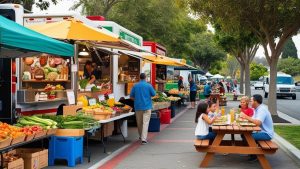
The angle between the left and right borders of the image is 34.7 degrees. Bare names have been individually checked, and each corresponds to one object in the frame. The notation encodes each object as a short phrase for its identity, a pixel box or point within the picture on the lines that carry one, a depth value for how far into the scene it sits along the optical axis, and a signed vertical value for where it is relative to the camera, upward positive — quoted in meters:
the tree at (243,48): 33.06 +2.92
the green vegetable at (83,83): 13.80 +0.03
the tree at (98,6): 36.53 +6.02
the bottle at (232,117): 10.37 -0.73
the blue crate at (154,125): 15.54 -1.34
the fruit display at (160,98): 18.31 -0.55
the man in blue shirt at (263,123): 9.69 -0.80
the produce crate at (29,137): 7.87 -0.88
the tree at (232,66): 139.64 +5.22
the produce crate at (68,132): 9.33 -0.94
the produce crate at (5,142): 6.99 -0.86
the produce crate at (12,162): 7.50 -1.24
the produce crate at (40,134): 8.22 -0.87
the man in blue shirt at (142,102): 12.88 -0.49
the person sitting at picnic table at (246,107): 11.16 -0.57
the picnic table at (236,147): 9.22 -1.23
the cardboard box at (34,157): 8.21 -1.28
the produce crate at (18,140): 7.41 -0.88
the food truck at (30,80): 10.30 +0.11
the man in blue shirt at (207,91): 29.72 -0.46
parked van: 43.22 -0.32
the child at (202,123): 9.93 -0.82
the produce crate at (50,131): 8.80 -0.88
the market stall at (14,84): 7.08 +0.02
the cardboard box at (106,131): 12.11 -1.22
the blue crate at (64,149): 9.31 -1.27
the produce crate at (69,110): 10.71 -0.58
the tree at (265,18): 18.84 +2.70
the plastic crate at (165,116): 18.55 -1.26
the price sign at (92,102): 12.04 -0.46
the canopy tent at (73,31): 10.19 +1.14
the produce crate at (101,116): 11.00 -0.74
